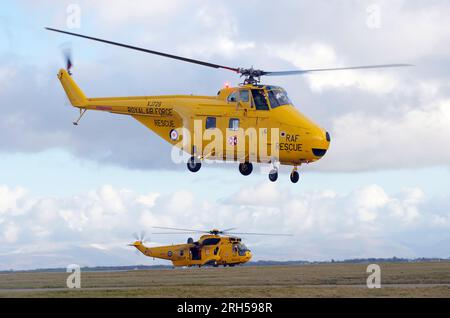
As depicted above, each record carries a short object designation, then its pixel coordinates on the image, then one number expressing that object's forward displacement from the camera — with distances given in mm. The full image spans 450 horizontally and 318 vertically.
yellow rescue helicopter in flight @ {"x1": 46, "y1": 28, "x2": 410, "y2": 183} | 39094
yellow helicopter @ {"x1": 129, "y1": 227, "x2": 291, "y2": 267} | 75188
